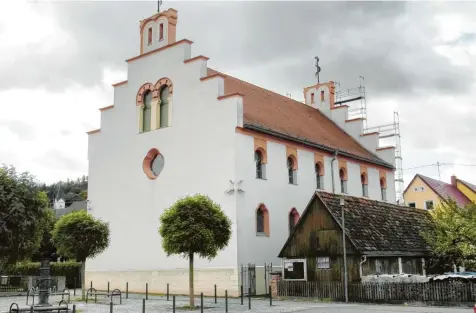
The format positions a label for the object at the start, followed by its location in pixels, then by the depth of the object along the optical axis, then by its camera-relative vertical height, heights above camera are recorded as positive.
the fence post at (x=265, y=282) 30.67 -0.88
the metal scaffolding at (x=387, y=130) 49.46 +12.00
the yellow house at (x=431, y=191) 63.47 +7.86
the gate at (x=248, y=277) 29.53 -0.58
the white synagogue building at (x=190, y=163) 30.95 +6.08
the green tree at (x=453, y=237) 29.16 +1.29
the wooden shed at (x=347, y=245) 26.66 +0.89
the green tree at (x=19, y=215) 19.94 +1.93
